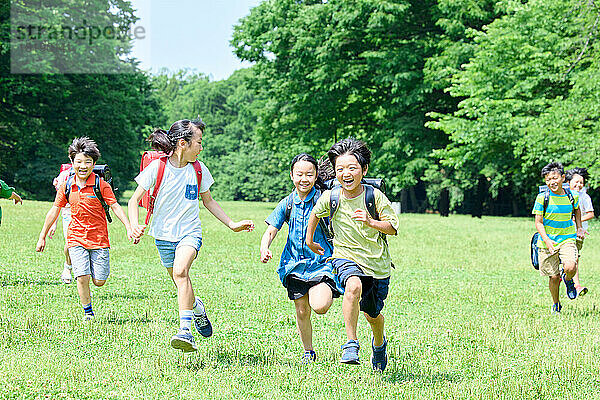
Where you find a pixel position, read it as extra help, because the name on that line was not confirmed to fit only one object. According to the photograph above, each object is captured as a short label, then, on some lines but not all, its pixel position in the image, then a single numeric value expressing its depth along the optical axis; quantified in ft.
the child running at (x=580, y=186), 38.22
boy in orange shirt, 27.73
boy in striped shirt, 31.83
